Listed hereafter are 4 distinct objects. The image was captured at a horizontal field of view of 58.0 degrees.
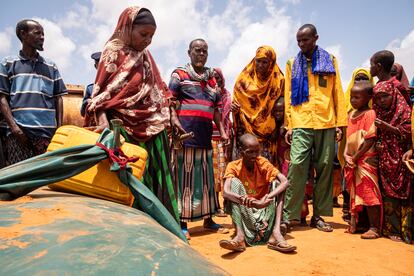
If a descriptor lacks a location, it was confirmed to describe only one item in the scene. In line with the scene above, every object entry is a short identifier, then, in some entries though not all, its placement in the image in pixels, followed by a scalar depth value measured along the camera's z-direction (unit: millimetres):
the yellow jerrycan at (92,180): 1645
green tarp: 1365
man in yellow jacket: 4555
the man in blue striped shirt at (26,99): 3793
